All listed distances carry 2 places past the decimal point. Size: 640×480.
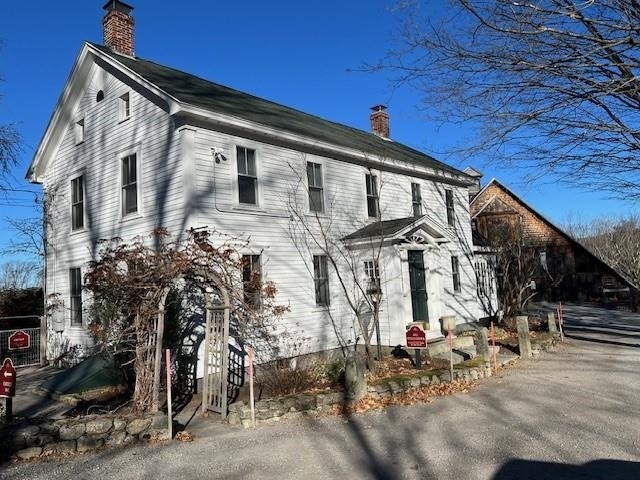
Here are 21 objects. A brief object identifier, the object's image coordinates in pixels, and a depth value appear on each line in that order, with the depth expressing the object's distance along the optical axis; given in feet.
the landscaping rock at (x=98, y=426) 23.84
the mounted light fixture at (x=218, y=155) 37.99
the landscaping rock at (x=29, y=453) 22.45
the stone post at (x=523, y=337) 44.04
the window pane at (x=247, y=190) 40.34
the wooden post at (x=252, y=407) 26.63
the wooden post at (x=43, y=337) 51.65
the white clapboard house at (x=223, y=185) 38.19
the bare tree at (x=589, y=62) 21.29
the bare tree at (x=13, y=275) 128.55
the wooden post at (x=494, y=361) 39.49
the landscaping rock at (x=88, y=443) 23.49
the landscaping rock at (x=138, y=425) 24.44
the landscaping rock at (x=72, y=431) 23.38
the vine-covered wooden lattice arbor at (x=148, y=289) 27.32
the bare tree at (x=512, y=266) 61.16
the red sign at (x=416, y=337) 34.55
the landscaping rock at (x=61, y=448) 22.93
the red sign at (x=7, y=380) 25.16
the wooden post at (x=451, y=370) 34.14
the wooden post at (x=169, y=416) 24.89
